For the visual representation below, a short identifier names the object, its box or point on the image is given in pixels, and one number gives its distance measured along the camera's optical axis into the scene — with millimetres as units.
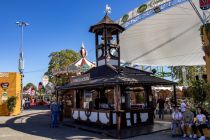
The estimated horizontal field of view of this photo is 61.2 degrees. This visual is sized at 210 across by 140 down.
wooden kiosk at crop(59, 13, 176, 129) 9640
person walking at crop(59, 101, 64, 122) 13236
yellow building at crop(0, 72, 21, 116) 18074
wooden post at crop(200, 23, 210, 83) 9389
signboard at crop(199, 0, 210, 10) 9388
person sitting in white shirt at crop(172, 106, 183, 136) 8241
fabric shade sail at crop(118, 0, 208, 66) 15869
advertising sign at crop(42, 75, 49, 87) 31711
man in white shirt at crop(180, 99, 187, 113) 9636
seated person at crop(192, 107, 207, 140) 7562
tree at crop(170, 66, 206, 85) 36762
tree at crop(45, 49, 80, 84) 37803
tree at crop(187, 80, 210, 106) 8704
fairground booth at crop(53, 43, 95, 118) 15566
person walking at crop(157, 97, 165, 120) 13099
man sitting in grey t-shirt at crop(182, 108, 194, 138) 8030
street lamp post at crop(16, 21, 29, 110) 22940
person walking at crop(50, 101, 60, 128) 11335
